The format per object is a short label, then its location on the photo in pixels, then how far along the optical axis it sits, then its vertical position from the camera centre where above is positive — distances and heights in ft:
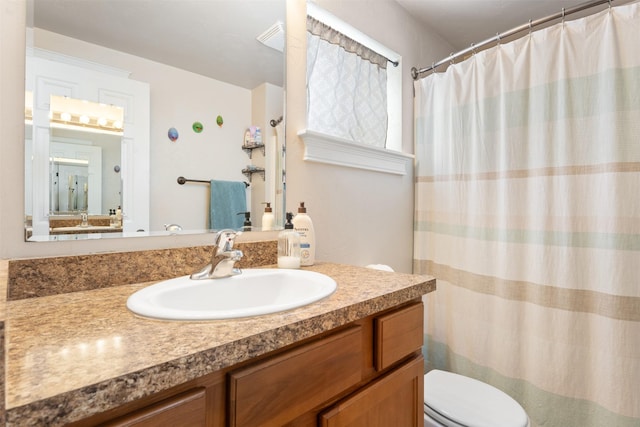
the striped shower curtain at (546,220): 3.87 -0.08
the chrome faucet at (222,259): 2.89 -0.43
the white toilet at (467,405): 3.48 -2.32
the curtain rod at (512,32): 4.07 +2.78
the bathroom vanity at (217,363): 1.25 -0.73
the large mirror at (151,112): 2.61 +1.05
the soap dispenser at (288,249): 3.48 -0.41
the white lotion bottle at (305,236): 3.68 -0.27
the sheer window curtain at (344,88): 4.80 +2.17
